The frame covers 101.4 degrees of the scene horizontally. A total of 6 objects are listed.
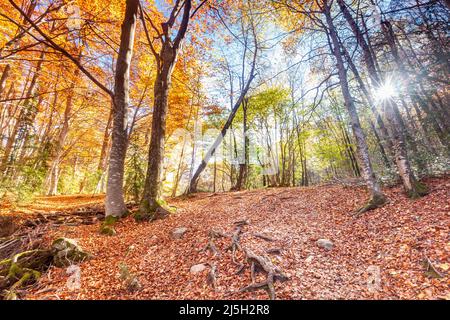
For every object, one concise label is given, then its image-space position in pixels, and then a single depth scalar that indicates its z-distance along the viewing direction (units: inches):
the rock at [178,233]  194.9
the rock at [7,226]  207.5
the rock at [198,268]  139.8
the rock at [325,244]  158.4
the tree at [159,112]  261.9
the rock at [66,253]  152.5
